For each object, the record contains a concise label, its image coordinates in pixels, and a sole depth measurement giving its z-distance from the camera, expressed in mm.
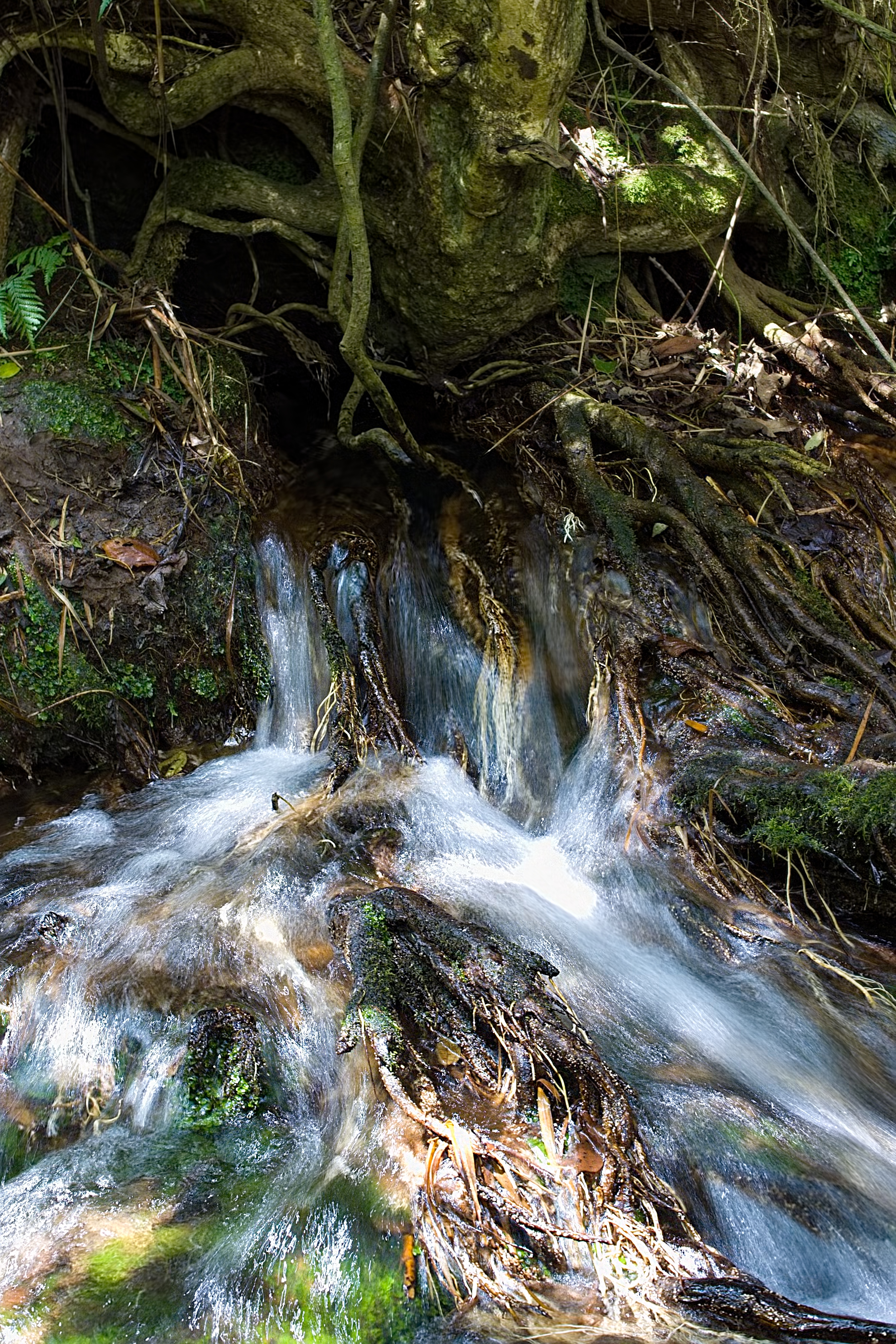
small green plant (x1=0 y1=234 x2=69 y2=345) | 4246
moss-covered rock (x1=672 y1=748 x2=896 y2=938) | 3078
